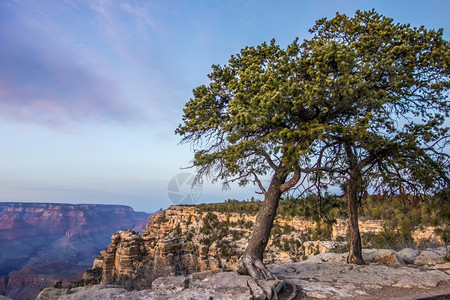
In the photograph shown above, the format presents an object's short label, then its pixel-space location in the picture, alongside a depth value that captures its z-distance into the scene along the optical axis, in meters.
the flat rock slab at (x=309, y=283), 5.95
